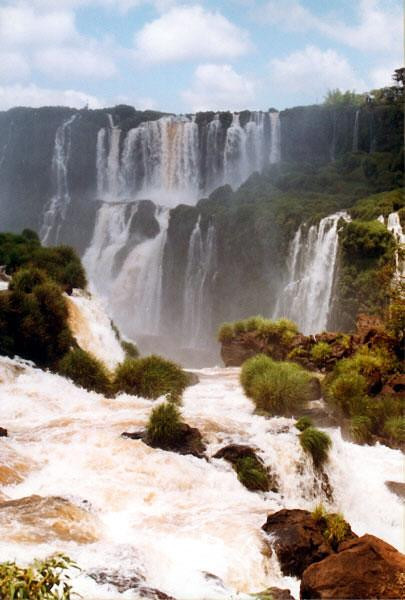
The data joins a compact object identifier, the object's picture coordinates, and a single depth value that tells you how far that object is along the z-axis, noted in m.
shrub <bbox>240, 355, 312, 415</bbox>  13.48
